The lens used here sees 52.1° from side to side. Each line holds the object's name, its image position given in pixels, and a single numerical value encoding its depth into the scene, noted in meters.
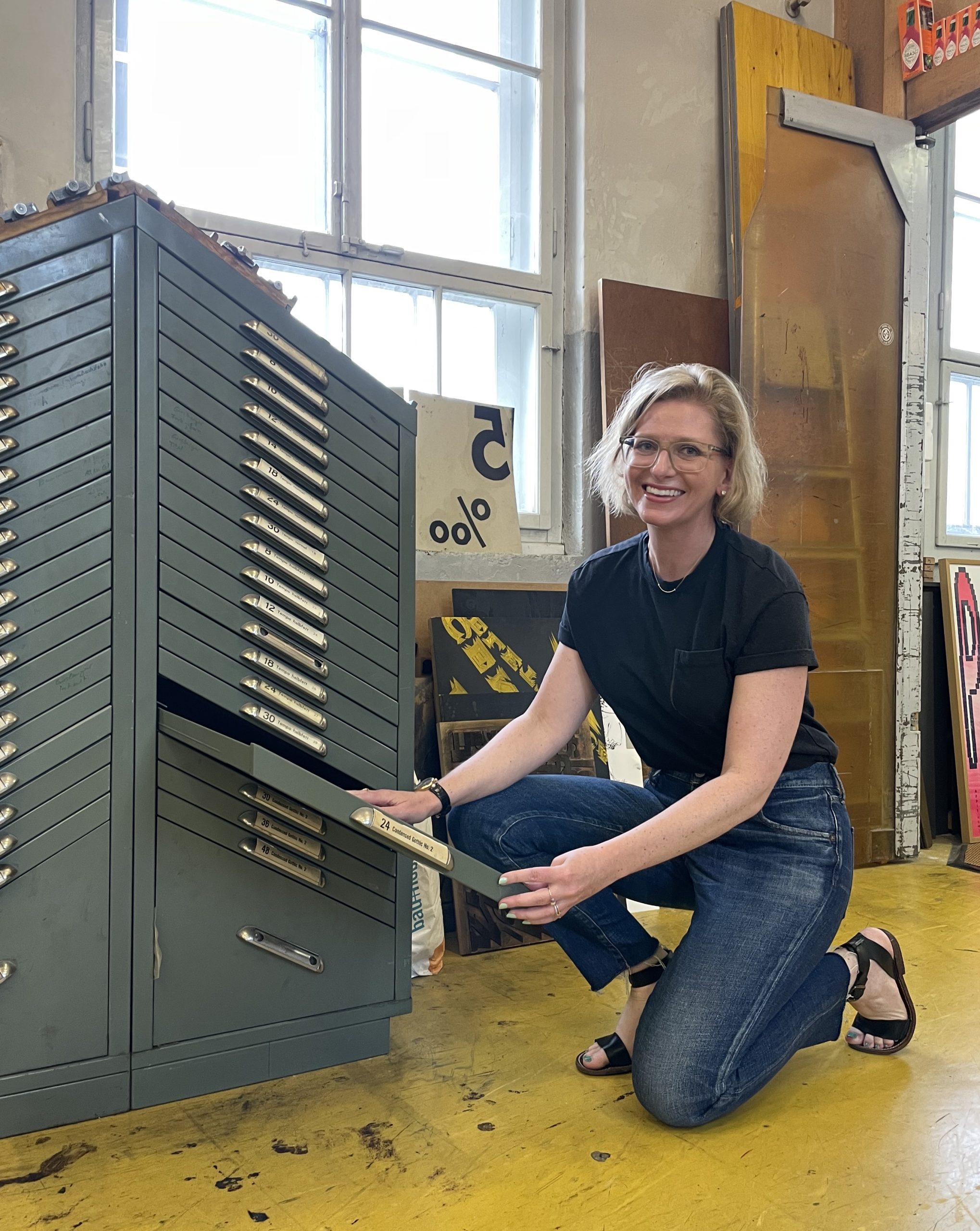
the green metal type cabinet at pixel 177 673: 1.30
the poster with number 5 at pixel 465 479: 2.56
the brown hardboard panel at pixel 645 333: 2.76
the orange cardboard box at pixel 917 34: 3.07
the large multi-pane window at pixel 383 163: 2.37
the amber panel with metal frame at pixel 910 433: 3.12
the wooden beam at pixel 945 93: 2.99
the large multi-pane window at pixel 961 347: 3.81
